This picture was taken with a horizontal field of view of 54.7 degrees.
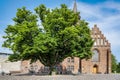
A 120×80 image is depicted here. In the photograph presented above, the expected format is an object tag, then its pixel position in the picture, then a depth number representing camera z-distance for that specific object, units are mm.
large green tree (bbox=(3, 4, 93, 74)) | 13510
